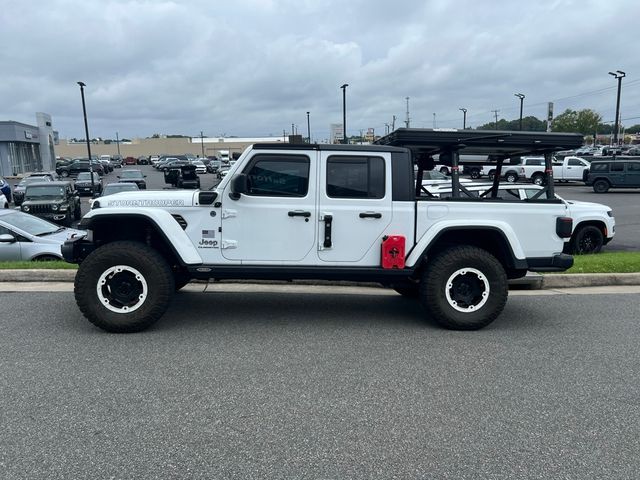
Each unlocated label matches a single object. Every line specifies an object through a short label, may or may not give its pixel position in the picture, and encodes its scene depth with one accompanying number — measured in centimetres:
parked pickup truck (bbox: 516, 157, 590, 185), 3306
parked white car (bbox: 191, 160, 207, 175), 5502
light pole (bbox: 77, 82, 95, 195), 2930
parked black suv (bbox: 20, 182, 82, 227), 1755
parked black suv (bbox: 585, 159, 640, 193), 2759
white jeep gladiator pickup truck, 539
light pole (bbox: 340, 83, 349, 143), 3828
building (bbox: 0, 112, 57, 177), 5125
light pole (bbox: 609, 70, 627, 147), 4325
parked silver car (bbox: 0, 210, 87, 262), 958
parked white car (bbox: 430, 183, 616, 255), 1079
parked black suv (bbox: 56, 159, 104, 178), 5572
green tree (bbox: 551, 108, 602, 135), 8600
